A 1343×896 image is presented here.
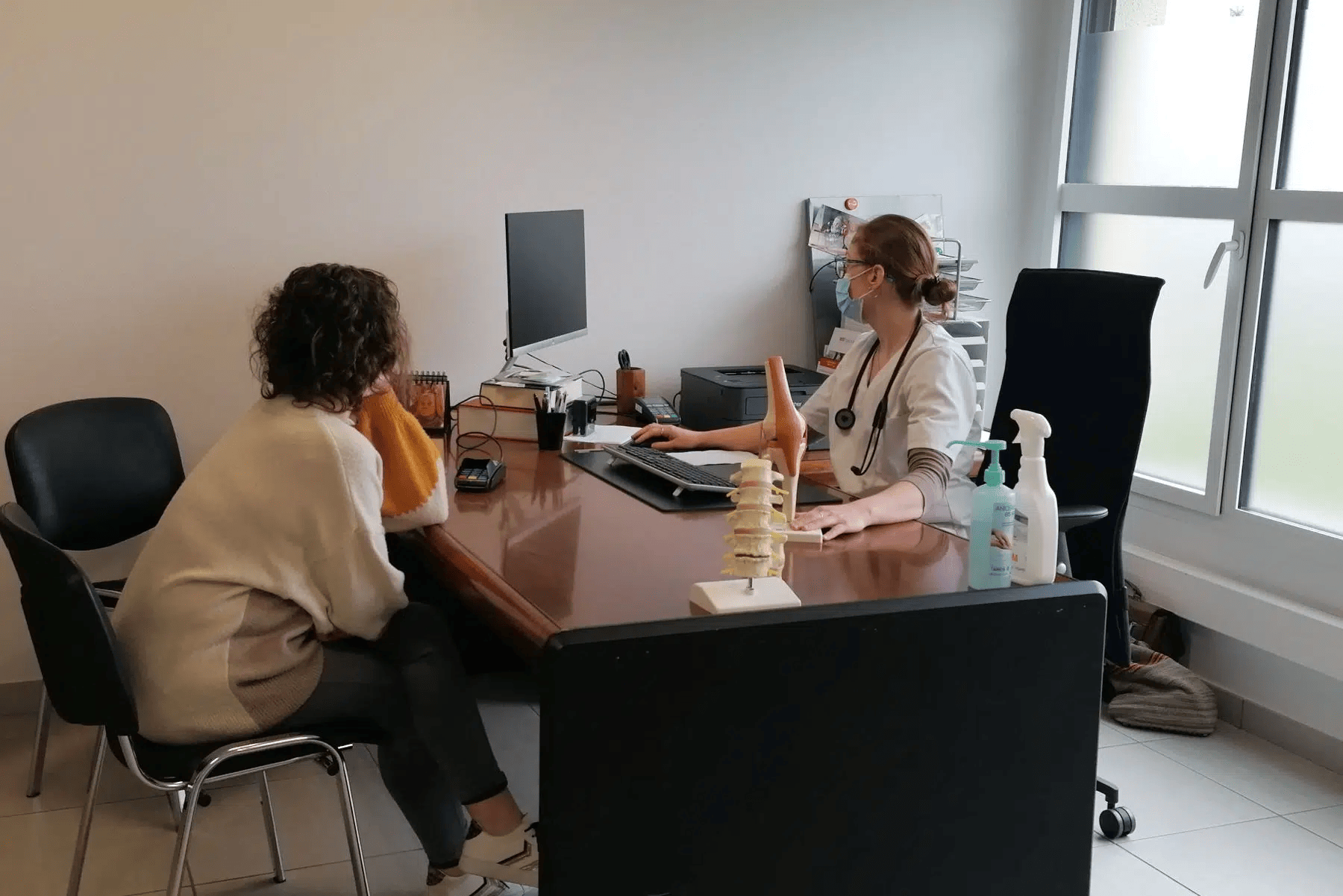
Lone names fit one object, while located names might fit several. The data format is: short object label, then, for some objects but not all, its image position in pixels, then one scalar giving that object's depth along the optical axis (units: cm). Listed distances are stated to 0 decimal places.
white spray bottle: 178
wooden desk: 181
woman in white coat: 250
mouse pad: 240
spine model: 175
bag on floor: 329
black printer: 336
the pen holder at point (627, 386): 355
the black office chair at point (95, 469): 260
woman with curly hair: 194
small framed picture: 315
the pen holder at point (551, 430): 295
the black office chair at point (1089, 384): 264
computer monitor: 305
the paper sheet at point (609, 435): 294
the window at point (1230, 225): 322
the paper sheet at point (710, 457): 278
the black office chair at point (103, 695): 180
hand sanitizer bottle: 180
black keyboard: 244
